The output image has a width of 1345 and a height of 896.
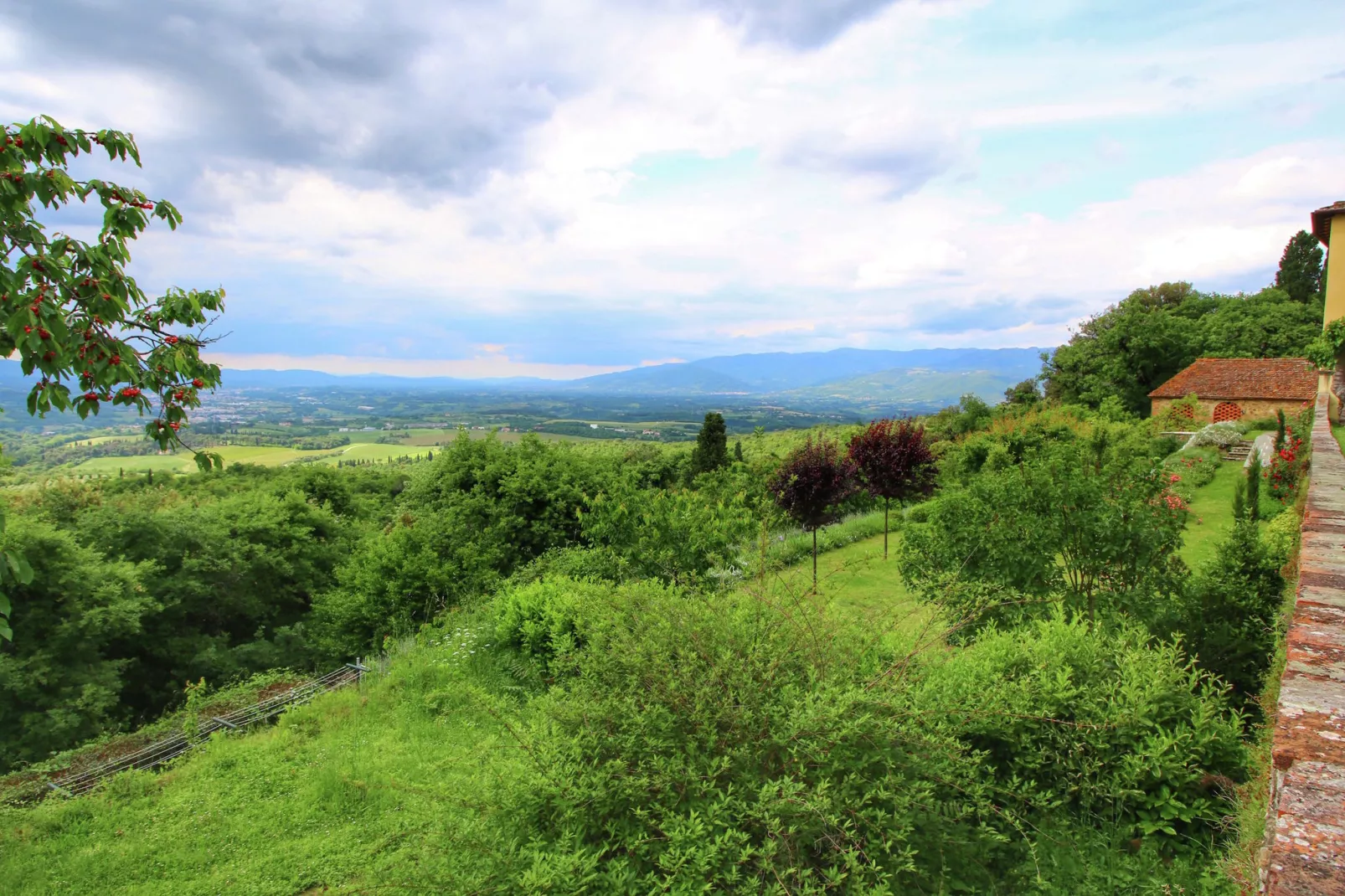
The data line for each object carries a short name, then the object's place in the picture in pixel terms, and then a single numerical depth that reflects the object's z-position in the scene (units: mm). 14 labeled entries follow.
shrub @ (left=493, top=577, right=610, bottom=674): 5992
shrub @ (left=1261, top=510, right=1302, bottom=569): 4863
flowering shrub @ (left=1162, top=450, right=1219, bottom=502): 10489
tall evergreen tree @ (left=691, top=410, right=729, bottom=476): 26000
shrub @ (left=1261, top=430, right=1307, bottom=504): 9633
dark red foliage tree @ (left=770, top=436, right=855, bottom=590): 10516
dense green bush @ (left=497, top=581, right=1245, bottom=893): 2225
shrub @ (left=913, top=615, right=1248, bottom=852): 2818
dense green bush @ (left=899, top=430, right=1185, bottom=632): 5691
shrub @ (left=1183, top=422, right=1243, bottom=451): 17812
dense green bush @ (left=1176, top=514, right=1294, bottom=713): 4289
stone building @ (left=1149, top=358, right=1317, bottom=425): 21484
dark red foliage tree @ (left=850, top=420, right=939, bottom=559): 11727
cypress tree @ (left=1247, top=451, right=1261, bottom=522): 8867
